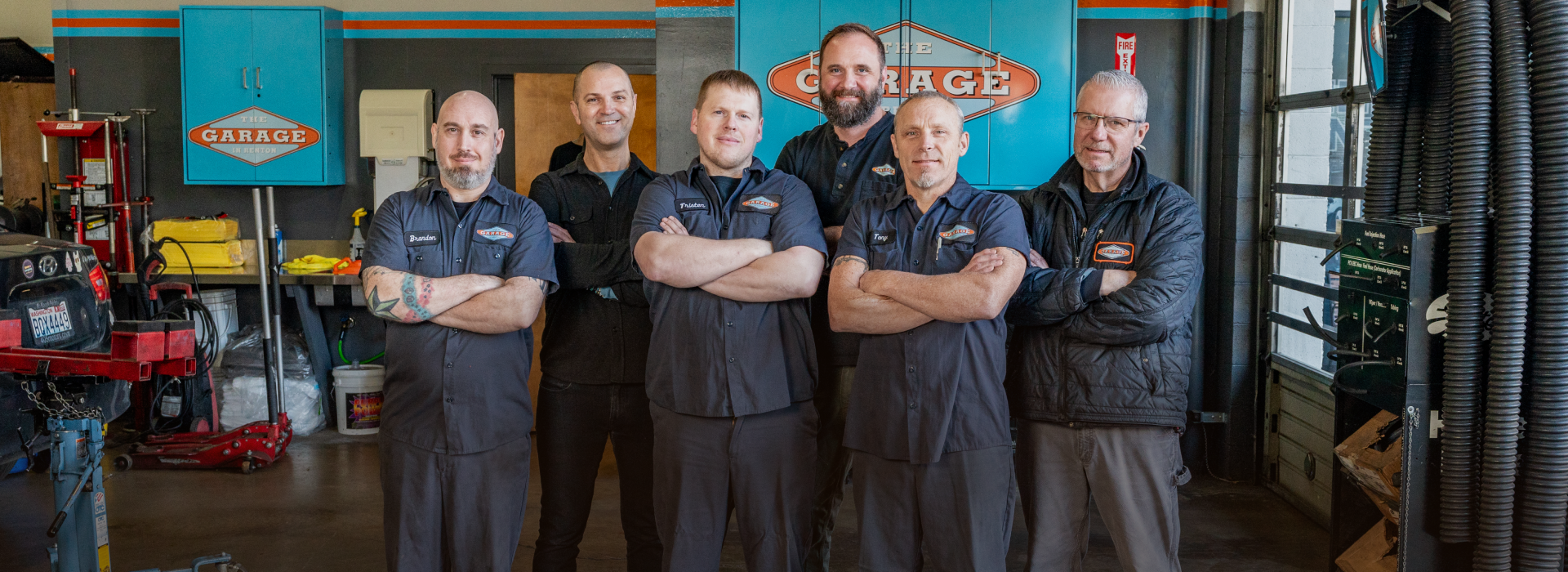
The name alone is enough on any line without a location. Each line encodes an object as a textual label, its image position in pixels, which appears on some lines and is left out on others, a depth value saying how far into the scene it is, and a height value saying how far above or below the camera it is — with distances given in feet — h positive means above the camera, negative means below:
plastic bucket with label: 18.85 -3.33
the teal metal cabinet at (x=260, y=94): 18.60 +2.29
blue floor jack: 8.62 -1.76
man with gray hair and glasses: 8.18 -1.06
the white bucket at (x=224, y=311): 19.25 -1.78
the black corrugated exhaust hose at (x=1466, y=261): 7.63 -0.33
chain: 9.25 -1.76
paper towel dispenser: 18.92 +1.77
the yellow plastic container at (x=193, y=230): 19.02 -0.24
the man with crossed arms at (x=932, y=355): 7.79 -1.07
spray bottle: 19.51 -0.51
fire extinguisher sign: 16.70 +2.71
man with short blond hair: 8.09 -1.08
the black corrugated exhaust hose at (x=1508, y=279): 7.41 -0.45
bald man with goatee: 8.38 -1.17
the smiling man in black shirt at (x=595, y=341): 9.30 -1.13
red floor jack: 15.99 -3.69
